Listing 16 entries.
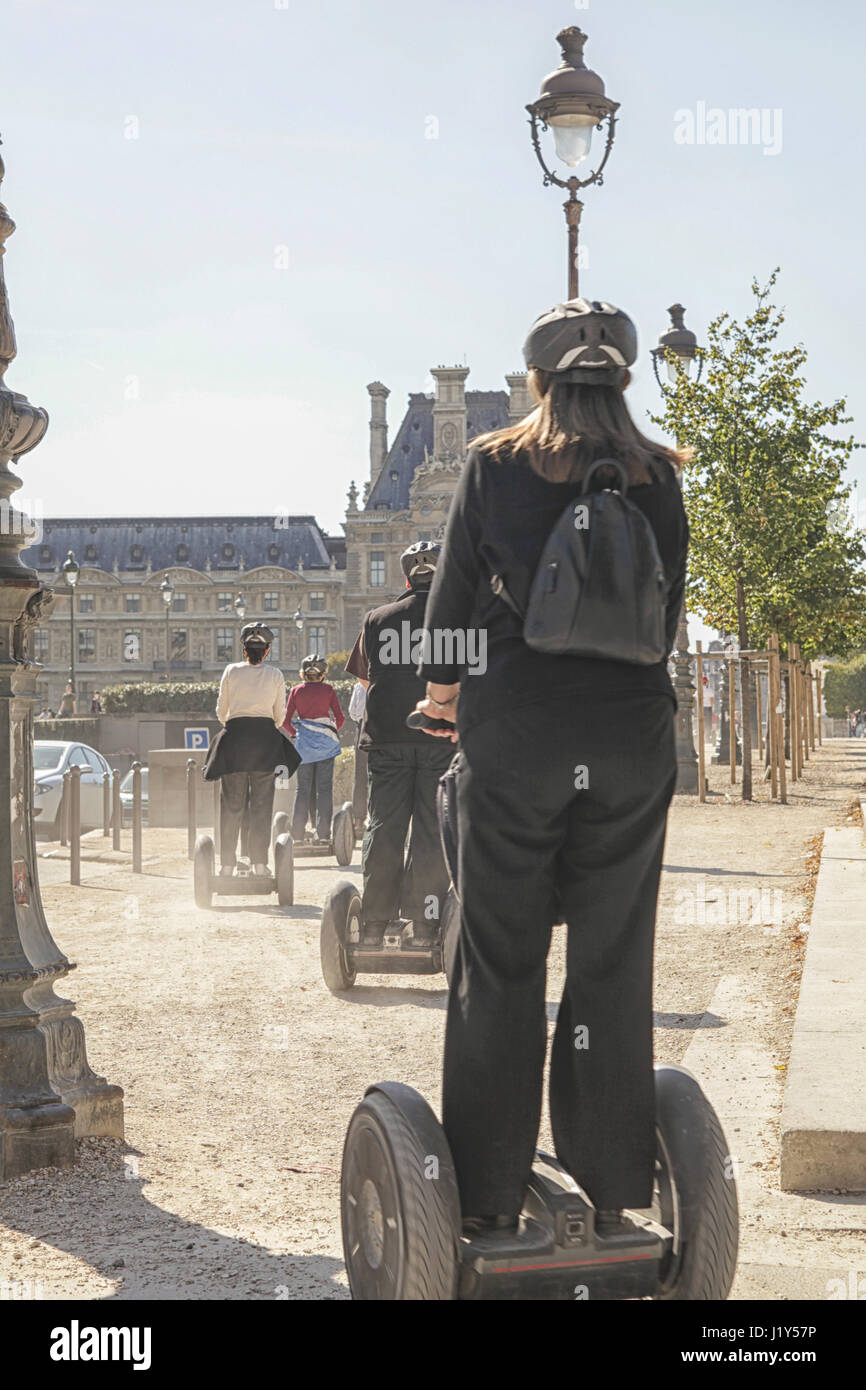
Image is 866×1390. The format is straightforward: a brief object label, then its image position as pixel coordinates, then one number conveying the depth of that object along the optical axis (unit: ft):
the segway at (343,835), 39.93
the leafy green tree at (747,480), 64.95
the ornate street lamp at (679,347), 62.13
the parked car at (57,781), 57.52
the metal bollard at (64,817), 51.13
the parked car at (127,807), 72.35
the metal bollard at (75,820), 37.80
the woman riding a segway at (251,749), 30.14
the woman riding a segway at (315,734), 39.81
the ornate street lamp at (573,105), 37.55
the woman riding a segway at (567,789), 8.37
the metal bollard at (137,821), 40.81
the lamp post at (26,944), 13.50
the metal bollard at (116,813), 47.16
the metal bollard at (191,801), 45.64
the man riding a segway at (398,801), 21.36
